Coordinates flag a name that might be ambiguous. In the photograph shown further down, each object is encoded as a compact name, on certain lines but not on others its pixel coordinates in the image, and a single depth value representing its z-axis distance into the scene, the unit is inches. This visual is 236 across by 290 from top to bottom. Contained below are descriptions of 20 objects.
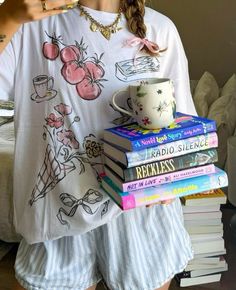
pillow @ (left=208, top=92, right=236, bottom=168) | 76.3
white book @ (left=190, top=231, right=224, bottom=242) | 62.8
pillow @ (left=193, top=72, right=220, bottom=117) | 81.8
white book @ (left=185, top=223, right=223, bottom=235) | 62.9
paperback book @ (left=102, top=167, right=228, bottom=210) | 29.3
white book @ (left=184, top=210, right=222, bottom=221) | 62.1
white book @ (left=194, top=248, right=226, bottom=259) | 64.0
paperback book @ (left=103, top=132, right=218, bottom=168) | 29.2
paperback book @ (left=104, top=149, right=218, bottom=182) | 29.4
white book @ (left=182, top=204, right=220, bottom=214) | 61.7
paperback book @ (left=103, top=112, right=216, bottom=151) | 29.0
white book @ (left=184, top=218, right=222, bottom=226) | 62.5
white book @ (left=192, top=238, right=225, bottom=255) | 63.3
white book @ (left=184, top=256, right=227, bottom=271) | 64.4
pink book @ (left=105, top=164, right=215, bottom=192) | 29.6
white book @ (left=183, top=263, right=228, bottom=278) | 65.1
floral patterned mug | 30.3
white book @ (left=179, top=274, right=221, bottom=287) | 65.5
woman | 32.7
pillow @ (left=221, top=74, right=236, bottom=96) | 83.5
